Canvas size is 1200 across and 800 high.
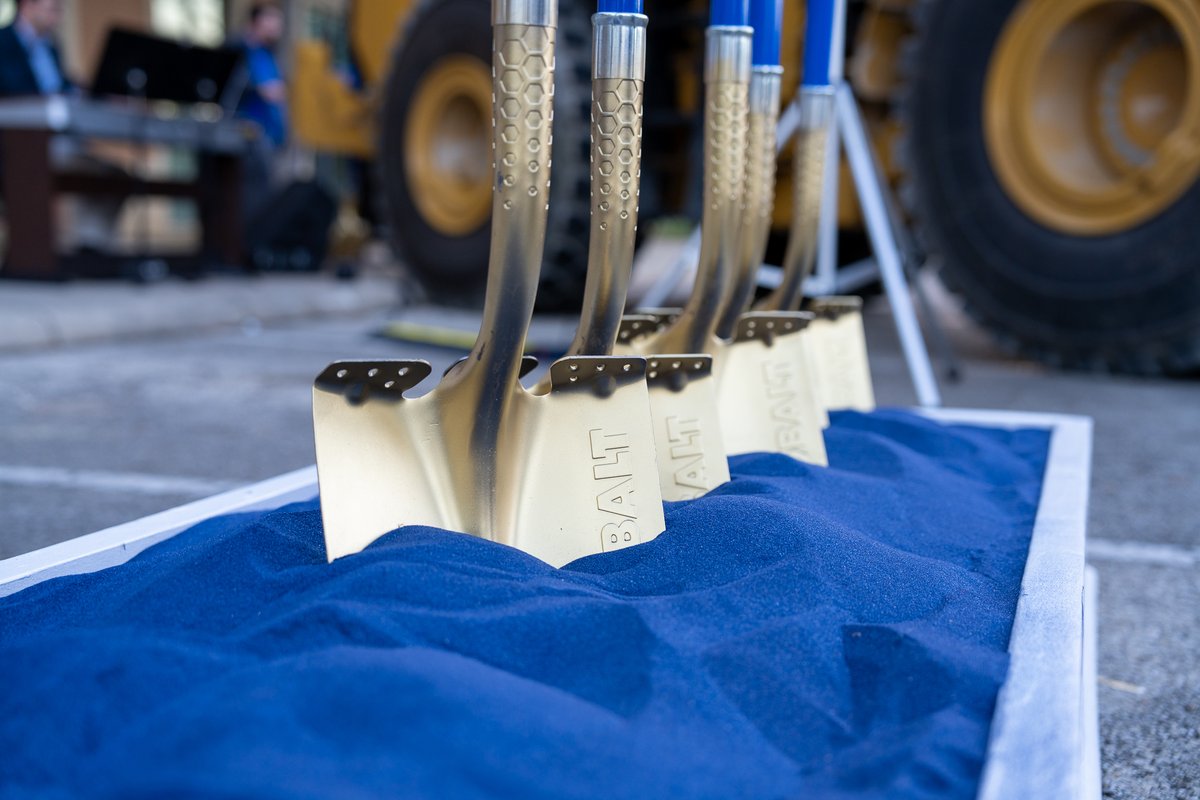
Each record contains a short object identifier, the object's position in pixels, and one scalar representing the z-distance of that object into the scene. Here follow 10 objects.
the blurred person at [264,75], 6.04
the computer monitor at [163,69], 5.08
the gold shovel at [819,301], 1.71
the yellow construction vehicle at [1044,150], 2.82
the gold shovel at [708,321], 1.23
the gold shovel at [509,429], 0.95
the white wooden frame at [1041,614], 0.65
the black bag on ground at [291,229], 5.94
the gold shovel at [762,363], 1.41
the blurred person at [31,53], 4.83
